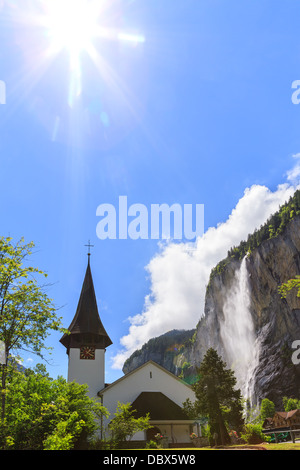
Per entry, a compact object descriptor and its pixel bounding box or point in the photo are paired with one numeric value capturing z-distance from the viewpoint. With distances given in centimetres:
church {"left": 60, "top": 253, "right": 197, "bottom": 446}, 3688
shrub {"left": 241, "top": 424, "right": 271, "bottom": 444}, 2419
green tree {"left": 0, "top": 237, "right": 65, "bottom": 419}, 1238
